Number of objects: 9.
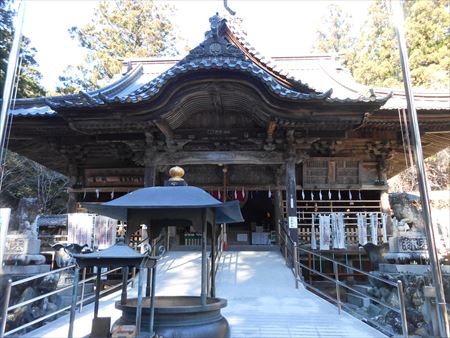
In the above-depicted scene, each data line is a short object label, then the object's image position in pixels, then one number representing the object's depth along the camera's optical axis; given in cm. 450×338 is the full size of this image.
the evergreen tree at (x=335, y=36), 2973
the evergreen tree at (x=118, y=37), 2559
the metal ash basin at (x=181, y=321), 395
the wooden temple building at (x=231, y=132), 828
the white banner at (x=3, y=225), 569
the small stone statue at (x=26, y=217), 863
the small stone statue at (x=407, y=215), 795
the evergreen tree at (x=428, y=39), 1983
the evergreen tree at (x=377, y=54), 2212
